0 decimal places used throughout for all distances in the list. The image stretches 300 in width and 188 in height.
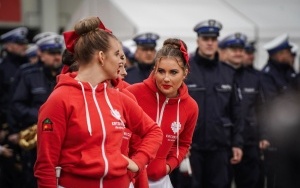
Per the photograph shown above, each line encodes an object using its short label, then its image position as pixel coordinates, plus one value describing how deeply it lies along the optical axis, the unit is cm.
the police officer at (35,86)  1333
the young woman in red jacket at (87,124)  659
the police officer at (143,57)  1413
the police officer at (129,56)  1665
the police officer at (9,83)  1566
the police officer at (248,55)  1655
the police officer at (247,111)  1506
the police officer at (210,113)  1236
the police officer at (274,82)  1371
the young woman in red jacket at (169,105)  890
